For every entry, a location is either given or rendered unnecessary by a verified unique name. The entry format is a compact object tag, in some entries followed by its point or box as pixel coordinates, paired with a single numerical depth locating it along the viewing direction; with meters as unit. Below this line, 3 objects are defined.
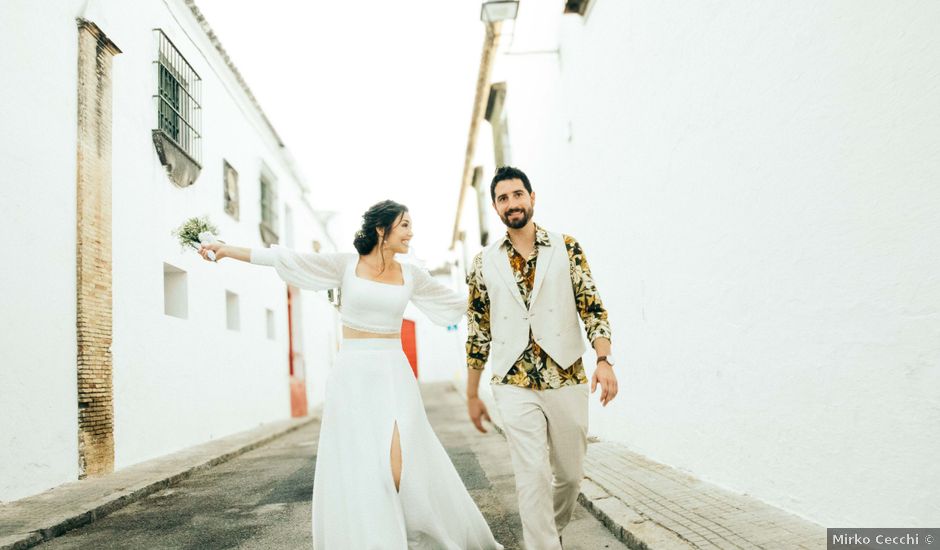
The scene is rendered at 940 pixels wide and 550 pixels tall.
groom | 3.27
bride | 3.60
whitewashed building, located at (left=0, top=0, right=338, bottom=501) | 6.11
